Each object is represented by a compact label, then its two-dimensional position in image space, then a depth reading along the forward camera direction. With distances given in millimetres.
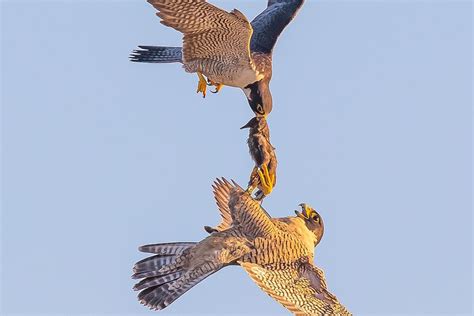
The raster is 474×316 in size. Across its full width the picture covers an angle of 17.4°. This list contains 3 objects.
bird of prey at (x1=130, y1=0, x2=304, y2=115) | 13969
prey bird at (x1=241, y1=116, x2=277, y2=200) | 13719
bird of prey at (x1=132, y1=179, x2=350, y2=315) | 13586
